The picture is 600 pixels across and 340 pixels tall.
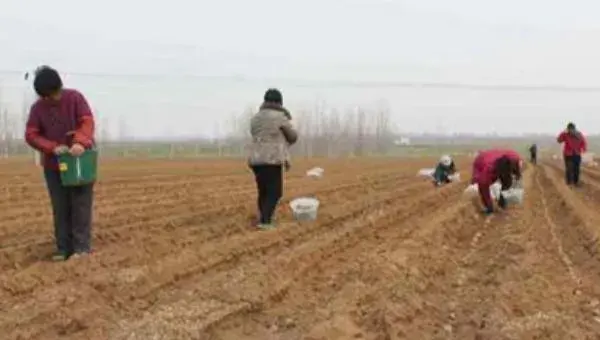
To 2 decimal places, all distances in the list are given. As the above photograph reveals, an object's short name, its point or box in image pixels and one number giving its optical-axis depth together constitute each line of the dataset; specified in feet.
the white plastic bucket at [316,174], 85.40
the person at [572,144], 62.95
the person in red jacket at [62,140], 22.98
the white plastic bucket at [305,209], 33.99
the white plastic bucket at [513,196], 43.11
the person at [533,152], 160.45
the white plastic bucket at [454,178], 64.80
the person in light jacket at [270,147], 31.14
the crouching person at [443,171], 63.10
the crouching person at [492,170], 39.19
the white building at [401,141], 528.63
